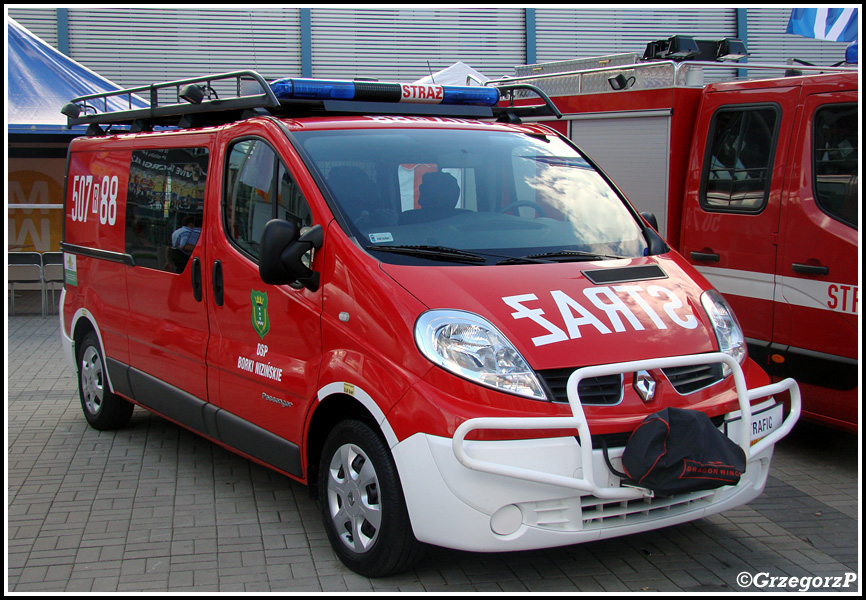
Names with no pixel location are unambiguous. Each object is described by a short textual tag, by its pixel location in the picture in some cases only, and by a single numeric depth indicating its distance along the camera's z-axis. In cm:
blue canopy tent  1208
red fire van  340
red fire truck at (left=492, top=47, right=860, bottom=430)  521
